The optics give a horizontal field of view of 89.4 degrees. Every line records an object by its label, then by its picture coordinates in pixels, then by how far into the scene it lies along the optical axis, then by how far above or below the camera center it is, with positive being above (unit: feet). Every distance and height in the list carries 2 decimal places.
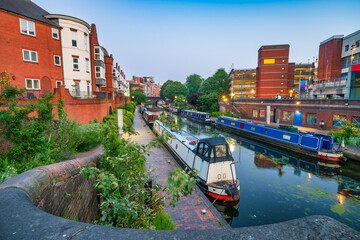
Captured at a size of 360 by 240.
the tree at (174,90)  280.51 +17.33
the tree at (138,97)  236.77 +5.56
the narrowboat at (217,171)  29.66 -12.25
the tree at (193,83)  343.87 +34.77
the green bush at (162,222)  17.97 -12.19
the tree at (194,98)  199.00 +3.62
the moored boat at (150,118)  103.53 -9.66
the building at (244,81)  182.60 +20.58
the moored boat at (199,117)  123.21 -11.27
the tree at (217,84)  194.29 +19.00
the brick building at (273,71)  147.13 +24.89
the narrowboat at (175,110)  184.15 -9.64
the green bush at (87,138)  40.78 -8.34
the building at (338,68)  90.12 +22.29
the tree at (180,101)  206.40 -0.27
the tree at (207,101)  166.71 +0.31
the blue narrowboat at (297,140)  50.57 -13.02
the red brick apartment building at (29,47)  50.62 +16.53
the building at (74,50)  64.70 +19.06
